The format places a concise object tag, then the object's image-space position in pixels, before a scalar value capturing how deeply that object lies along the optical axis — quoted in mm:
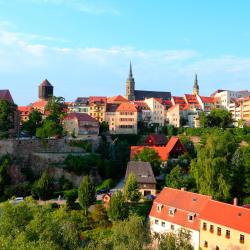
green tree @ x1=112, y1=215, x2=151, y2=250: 32875
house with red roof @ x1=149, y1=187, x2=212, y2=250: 42594
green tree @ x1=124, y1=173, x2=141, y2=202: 53094
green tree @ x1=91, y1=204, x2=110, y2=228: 49156
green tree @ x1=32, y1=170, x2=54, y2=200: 58938
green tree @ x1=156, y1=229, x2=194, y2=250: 32562
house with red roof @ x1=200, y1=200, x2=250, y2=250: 38219
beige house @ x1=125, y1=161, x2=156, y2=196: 59938
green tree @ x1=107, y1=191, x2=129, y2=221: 47438
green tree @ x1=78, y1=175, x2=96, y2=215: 51594
